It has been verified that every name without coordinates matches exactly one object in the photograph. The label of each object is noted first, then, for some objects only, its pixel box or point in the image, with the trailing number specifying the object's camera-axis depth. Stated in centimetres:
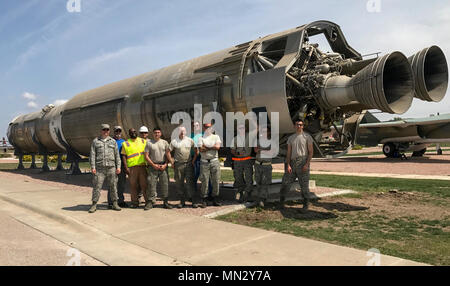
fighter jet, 2242
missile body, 668
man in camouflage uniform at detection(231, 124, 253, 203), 750
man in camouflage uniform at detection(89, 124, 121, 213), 724
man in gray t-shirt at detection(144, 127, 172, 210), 742
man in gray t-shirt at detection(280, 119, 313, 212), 694
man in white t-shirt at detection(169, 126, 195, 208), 750
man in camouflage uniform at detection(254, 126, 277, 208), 742
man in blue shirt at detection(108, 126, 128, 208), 788
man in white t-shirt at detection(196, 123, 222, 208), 743
